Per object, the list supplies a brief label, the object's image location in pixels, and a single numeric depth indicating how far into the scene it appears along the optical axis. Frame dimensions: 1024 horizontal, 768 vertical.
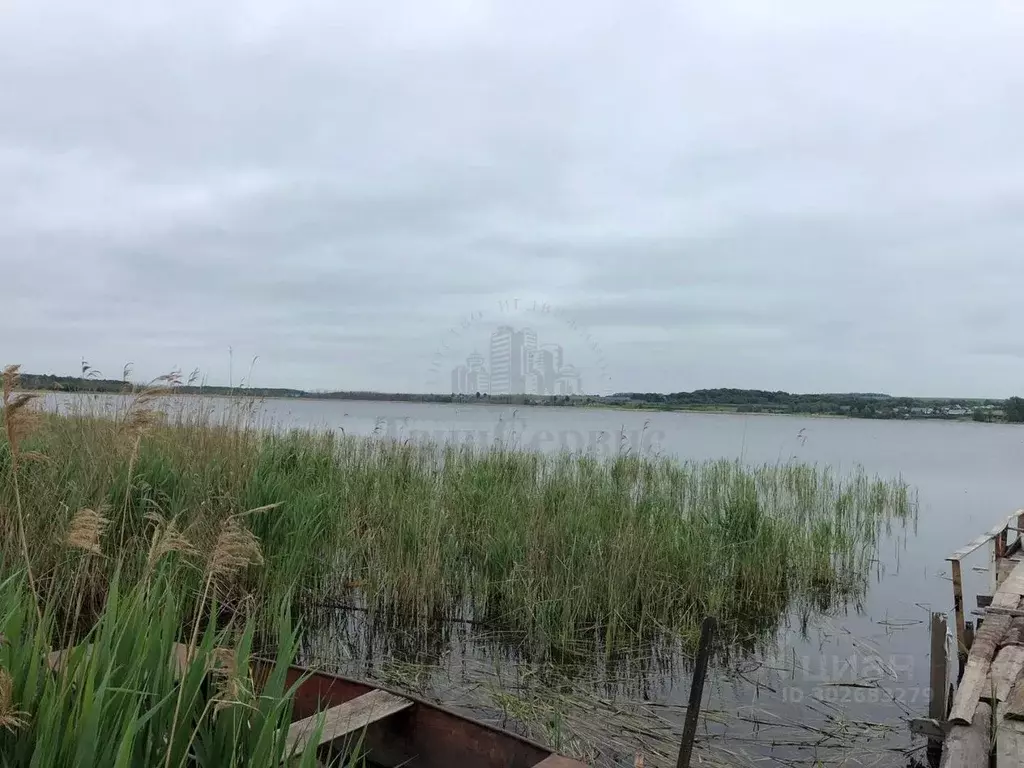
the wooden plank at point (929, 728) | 3.94
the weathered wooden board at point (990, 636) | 4.30
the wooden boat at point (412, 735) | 2.69
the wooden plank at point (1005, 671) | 3.67
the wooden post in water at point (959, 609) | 5.21
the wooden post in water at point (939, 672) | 4.31
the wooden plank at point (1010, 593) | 5.34
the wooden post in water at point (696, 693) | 2.89
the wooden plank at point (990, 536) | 5.29
